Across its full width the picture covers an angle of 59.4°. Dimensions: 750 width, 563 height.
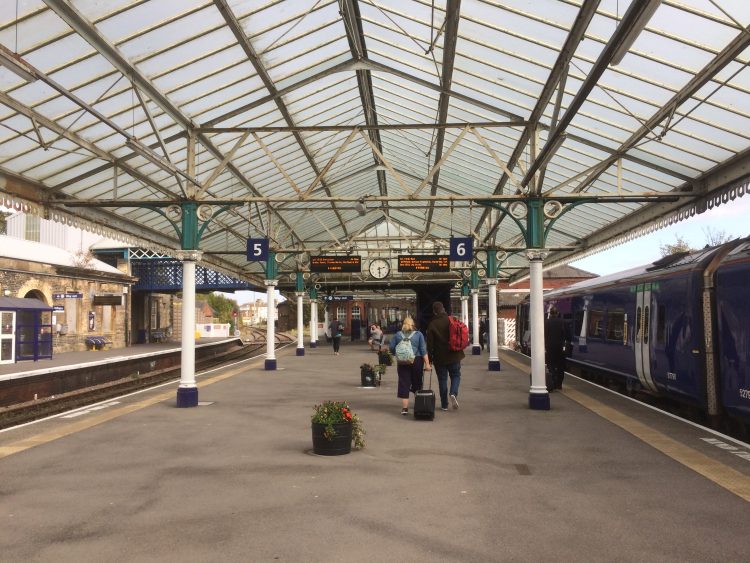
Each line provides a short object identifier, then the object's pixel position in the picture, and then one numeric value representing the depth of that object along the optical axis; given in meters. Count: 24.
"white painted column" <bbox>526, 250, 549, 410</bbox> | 11.56
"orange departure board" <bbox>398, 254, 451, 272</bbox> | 21.44
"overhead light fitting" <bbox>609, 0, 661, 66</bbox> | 5.57
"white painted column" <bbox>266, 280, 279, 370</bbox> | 21.14
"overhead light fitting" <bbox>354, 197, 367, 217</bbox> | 14.78
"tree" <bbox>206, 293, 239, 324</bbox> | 111.06
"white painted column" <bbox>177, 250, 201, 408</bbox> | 12.19
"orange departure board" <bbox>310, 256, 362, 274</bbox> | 21.25
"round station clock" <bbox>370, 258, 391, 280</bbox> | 25.48
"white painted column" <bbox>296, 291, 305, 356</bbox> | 29.94
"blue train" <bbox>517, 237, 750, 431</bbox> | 8.66
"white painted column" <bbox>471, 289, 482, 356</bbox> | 29.62
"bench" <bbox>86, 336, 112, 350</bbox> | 33.05
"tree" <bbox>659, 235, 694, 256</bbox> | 49.21
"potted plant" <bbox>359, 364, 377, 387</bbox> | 15.36
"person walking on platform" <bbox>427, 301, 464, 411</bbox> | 10.87
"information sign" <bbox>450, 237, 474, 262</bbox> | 18.64
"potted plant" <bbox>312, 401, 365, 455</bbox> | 7.61
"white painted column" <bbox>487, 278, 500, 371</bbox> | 20.39
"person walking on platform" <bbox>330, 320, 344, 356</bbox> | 29.63
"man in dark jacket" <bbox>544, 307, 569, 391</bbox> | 13.73
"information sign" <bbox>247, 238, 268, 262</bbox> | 17.88
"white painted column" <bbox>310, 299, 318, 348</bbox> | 36.72
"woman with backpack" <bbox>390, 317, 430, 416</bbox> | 10.86
